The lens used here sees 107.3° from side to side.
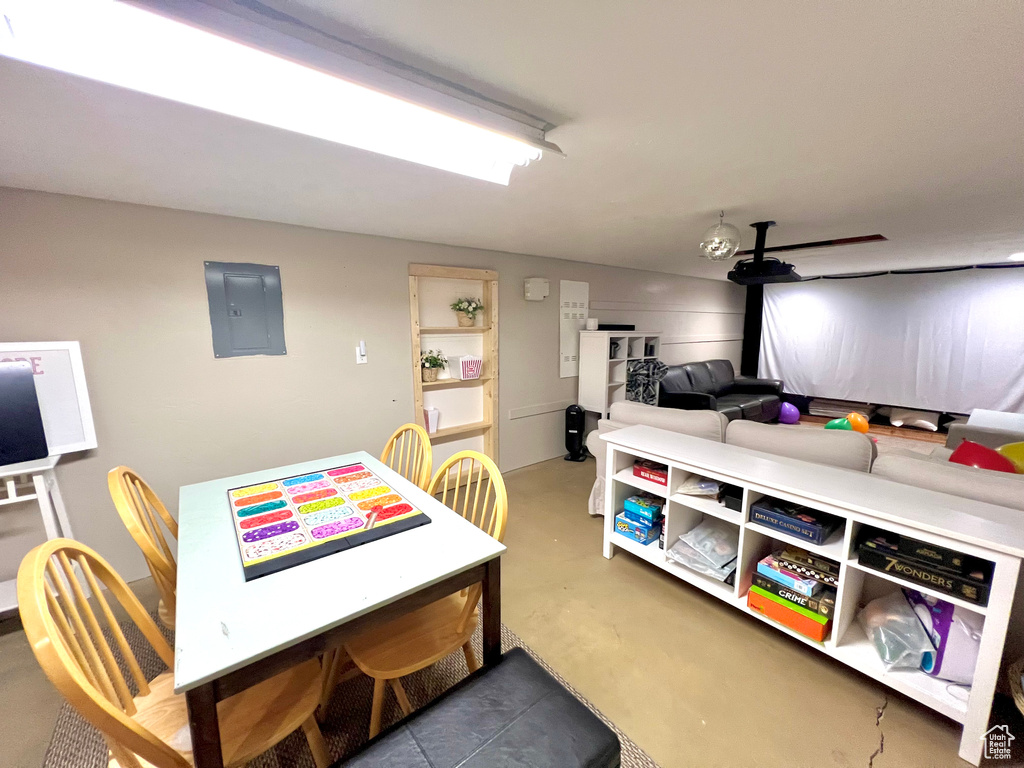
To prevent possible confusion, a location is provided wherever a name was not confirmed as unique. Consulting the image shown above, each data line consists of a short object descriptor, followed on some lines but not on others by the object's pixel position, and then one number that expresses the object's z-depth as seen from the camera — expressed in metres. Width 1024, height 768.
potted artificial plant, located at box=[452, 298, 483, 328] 3.26
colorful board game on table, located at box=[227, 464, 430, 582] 1.22
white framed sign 1.83
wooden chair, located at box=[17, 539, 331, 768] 0.71
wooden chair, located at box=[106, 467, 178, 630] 1.25
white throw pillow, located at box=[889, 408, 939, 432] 5.26
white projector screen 4.86
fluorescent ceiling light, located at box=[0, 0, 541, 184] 0.81
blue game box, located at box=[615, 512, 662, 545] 2.28
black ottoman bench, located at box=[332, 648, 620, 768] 0.89
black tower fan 4.12
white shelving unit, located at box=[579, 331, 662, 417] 4.02
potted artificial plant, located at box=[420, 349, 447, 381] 3.15
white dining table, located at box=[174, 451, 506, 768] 0.85
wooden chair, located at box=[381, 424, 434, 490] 2.01
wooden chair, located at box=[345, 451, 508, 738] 1.24
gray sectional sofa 1.52
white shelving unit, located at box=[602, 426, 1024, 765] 1.21
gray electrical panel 2.27
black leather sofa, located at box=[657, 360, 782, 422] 4.55
